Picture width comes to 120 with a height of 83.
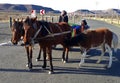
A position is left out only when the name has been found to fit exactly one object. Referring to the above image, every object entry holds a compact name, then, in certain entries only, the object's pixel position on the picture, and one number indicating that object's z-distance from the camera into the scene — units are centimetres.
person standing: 837
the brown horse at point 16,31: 544
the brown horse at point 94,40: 620
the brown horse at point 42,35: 551
